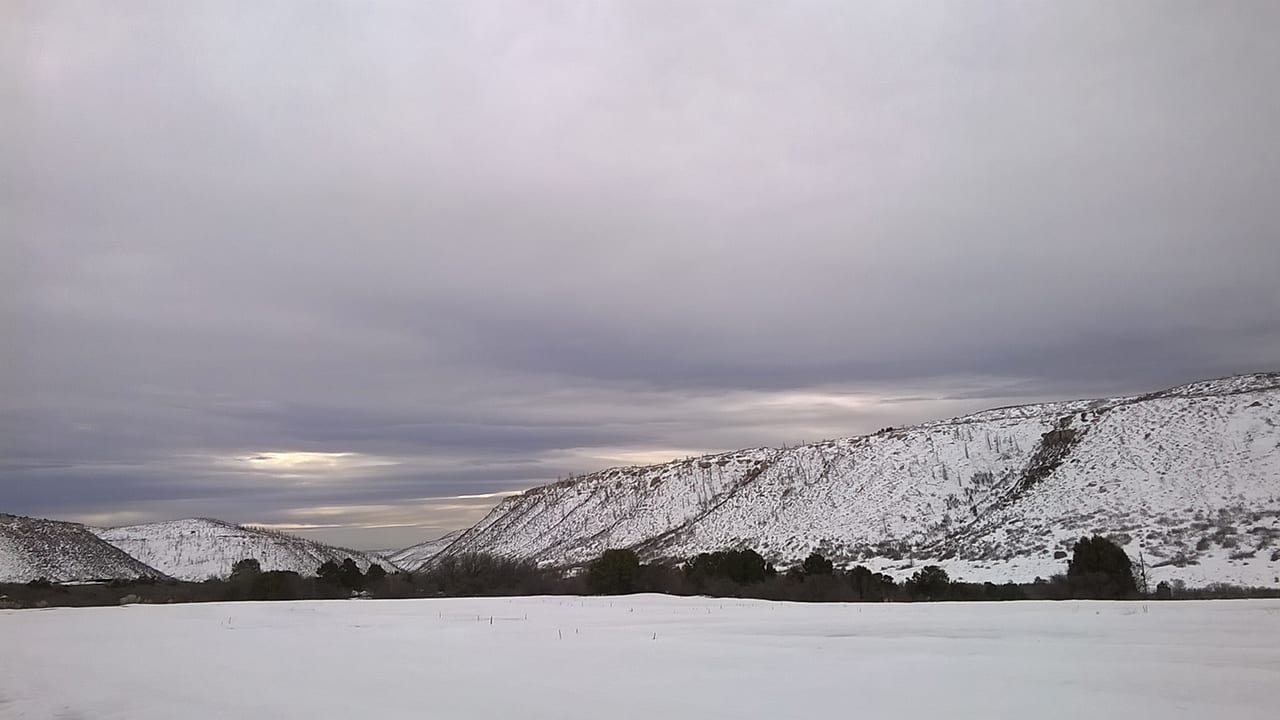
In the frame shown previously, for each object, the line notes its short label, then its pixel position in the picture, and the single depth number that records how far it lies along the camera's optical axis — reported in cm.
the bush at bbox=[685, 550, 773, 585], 4584
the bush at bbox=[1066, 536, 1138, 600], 3516
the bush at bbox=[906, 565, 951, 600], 3662
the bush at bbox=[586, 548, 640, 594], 4071
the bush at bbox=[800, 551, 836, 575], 4625
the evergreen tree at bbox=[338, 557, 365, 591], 4441
